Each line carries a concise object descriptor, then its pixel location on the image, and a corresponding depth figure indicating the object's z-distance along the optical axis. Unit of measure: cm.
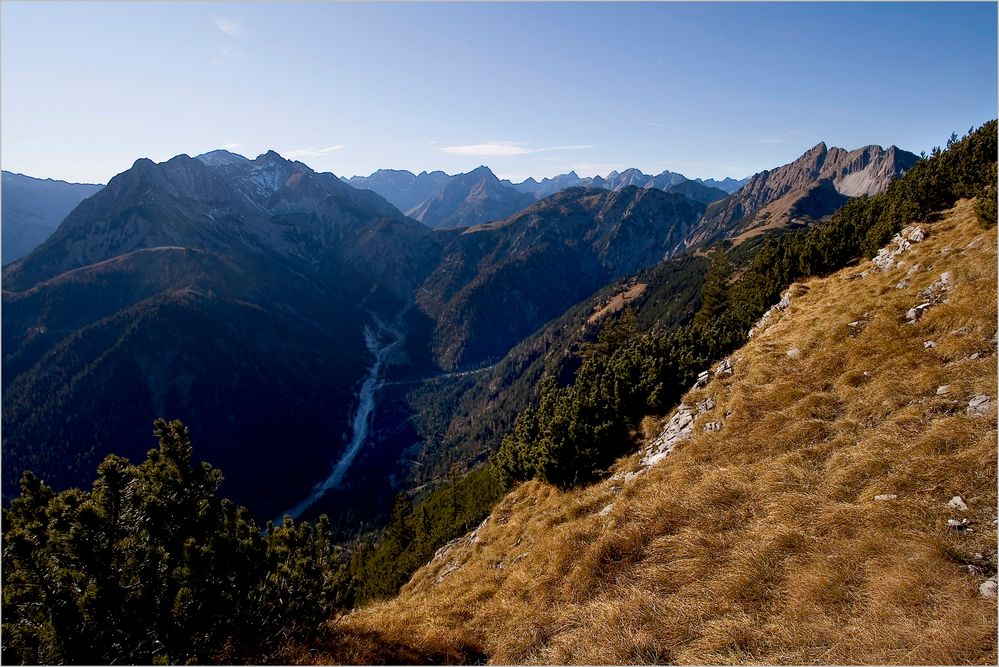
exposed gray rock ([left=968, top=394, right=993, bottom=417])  1441
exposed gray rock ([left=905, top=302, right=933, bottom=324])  2173
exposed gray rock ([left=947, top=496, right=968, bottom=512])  1124
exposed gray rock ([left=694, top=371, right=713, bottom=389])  2827
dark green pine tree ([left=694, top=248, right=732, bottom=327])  5431
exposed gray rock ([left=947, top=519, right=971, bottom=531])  1069
